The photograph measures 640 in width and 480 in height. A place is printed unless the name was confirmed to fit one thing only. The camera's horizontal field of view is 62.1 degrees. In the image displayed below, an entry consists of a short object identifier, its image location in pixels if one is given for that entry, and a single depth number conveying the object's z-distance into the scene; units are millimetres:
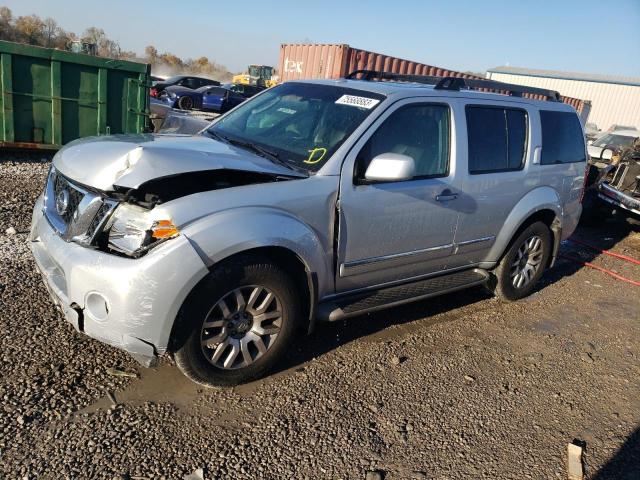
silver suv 2795
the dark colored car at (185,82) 23056
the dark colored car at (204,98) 20531
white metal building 42188
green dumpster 7793
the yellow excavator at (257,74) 42206
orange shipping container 14594
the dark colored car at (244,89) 23297
